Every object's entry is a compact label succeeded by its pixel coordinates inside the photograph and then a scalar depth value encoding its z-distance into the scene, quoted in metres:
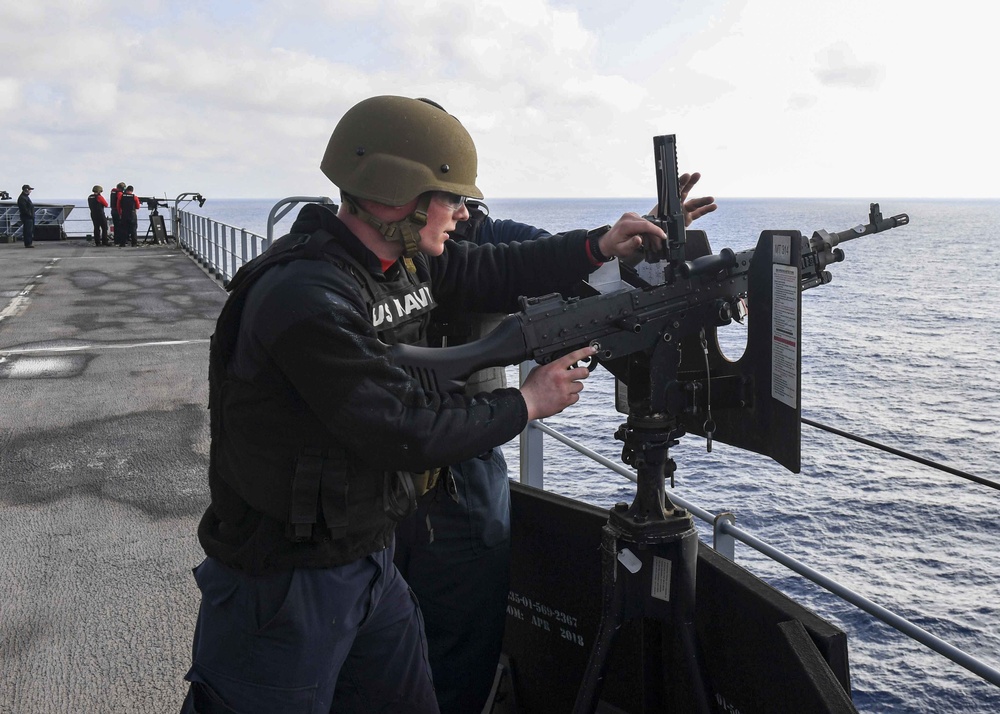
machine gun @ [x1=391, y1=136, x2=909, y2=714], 2.32
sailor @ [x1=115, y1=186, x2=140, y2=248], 29.12
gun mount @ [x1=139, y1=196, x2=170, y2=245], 29.05
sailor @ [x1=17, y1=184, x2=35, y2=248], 28.77
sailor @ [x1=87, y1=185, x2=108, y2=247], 28.17
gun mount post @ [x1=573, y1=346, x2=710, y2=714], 2.44
